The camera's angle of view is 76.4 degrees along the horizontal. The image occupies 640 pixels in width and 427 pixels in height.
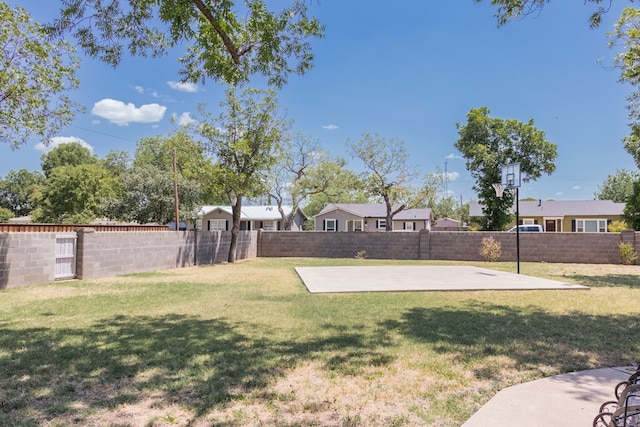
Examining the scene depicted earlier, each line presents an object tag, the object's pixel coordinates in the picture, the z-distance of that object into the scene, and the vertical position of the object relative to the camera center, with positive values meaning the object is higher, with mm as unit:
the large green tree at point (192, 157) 17312 +2959
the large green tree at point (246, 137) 17859 +3861
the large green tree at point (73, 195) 35188 +2401
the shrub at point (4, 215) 46275 +695
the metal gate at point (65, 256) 11195 -950
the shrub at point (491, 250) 19109 -1056
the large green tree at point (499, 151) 26625 +5087
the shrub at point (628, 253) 17391 -1016
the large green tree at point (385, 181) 27703 +3119
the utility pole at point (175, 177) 21775 +2467
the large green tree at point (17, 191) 55812 +4156
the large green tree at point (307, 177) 30094 +3604
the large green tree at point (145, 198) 30625 +1867
